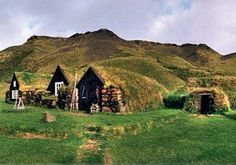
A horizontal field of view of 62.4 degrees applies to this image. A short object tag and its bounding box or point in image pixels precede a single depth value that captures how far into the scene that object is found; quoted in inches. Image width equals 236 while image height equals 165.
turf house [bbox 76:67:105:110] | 832.2
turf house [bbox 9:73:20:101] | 1142.0
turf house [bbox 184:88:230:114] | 803.0
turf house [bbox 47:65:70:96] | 1030.1
